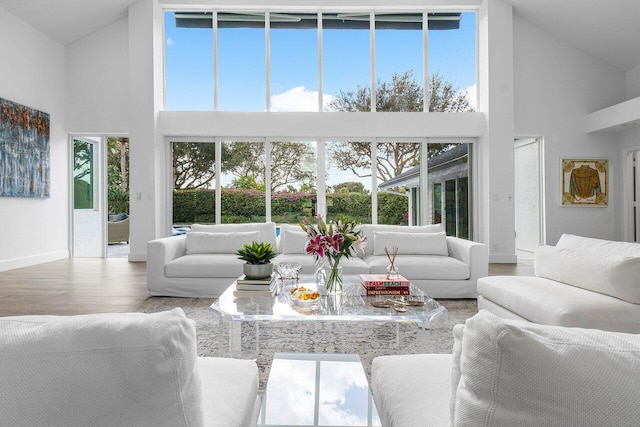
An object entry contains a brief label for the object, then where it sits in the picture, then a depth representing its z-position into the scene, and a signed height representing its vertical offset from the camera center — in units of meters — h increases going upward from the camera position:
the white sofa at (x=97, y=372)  0.63 -0.26
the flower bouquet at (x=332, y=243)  2.77 -0.23
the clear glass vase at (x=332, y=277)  2.85 -0.47
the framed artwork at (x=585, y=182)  7.06 +0.45
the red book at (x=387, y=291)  2.75 -0.56
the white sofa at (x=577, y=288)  2.20 -0.53
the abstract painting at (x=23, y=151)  5.71 +0.97
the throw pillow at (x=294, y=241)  4.39 -0.33
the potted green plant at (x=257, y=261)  2.86 -0.35
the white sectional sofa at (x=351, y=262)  3.88 -0.51
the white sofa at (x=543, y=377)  0.61 -0.26
